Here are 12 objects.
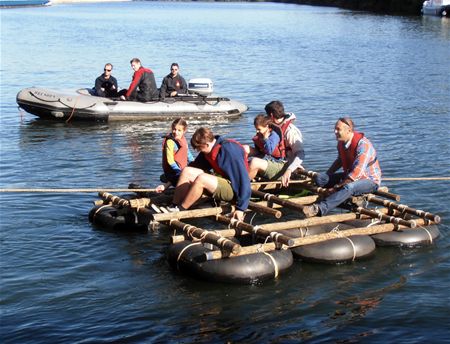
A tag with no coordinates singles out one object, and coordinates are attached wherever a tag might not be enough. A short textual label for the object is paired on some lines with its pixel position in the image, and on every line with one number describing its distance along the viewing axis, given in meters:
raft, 10.45
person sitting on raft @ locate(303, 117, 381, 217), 12.16
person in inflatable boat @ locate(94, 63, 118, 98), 23.25
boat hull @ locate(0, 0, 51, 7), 116.05
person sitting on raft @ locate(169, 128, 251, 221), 11.45
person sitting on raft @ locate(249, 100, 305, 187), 13.41
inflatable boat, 22.61
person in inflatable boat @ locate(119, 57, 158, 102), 22.22
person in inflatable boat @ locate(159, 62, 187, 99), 23.39
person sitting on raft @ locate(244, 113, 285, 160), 13.20
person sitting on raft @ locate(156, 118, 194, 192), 12.80
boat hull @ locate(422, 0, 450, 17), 73.75
